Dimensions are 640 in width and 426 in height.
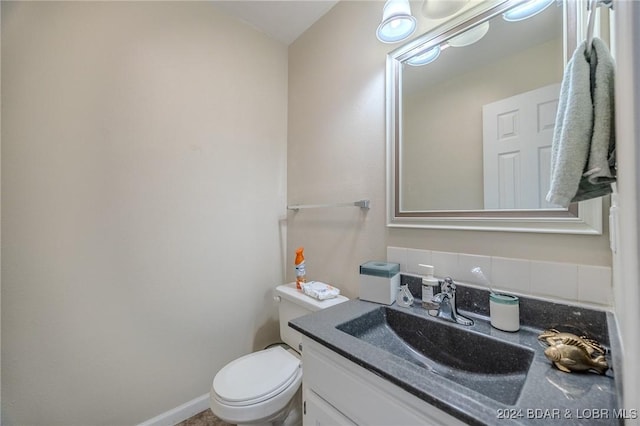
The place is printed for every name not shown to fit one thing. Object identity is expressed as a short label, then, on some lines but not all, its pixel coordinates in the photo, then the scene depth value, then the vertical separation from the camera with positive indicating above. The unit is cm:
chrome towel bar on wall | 130 +6
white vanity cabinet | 57 -48
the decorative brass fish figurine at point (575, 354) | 58 -34
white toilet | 98 -72
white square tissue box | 104 -29
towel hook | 50 +42
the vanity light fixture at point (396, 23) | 102 +81
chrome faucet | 87 -32
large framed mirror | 82 +37
